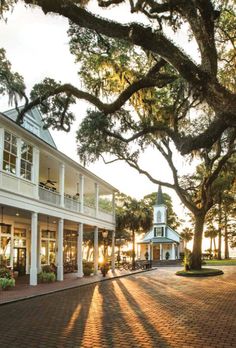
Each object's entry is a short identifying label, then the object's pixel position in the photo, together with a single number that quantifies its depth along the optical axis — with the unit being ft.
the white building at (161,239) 207.82
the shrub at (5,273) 63.52
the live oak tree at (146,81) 29.60
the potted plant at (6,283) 60.18
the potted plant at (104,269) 92.84
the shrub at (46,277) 74.49
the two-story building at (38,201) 64.54
